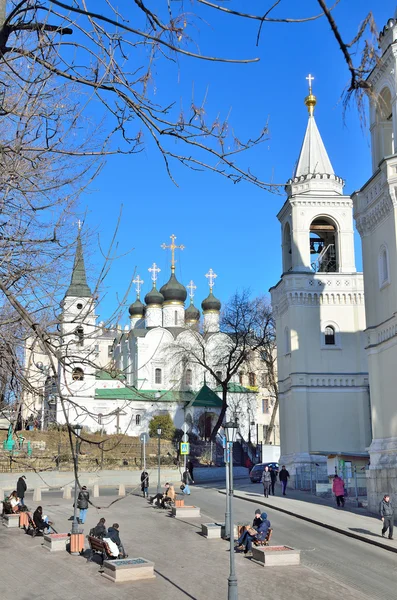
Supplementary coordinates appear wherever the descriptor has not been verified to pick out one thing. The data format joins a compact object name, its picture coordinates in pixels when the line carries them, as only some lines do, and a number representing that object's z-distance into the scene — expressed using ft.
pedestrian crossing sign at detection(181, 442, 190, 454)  127.54
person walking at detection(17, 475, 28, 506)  82.51
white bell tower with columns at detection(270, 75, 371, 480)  120.57
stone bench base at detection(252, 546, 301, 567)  52.80
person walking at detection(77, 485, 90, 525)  66.21
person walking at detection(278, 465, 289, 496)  104.32
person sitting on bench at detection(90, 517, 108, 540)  57.52
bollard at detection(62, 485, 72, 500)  100.01
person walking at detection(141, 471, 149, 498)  97.79
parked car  134.41
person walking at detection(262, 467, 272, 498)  96.96
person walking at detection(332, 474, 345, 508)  86.79
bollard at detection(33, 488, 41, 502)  96.78
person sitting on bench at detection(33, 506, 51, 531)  67.41
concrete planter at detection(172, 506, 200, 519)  79.36
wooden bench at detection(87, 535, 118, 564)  52.80
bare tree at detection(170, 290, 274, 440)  167.22
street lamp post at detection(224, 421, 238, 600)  40.86
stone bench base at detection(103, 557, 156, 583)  48.37
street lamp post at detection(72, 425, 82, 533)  59.36
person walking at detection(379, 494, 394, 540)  64.39
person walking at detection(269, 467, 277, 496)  105.99
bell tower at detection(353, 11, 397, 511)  81.51
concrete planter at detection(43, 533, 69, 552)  59.93
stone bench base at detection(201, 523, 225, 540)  66.03
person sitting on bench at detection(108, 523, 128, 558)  53.72
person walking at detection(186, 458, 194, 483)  130.84
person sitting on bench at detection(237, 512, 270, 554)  57.88
